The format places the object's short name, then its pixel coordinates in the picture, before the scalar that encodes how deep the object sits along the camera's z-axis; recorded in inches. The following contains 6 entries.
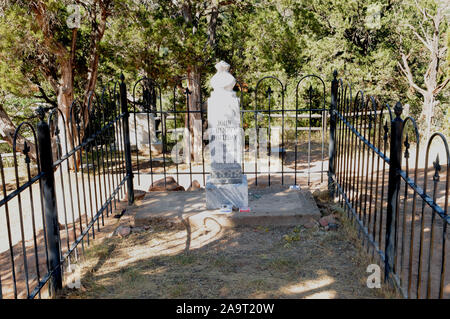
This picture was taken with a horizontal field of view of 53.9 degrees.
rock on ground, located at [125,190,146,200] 291.4
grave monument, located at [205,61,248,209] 244.7
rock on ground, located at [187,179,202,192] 314.8
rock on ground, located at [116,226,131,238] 233.3
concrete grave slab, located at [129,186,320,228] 239.8
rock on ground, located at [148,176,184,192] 302.5
